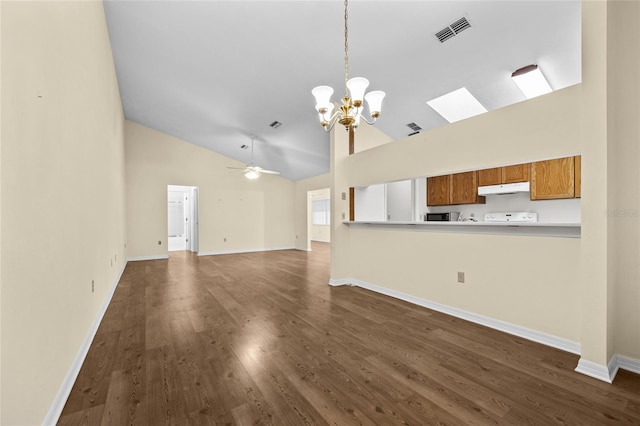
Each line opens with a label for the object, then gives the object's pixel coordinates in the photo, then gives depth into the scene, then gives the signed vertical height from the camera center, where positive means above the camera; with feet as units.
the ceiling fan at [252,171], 22.56 +3.41
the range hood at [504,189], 14.93 +1.26
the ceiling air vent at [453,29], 9.04 +6.15
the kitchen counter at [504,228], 7.98 -0.58
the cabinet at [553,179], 13.44 +1.59
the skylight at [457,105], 13.29 +5.40
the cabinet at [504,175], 15.08 +2.05
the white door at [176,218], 40.83 -0.77
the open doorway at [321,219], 40.94 -1.05
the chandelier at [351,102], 7.89 +3.27
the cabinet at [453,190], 17.24 +1.42
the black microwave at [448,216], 18.35 -0.32
